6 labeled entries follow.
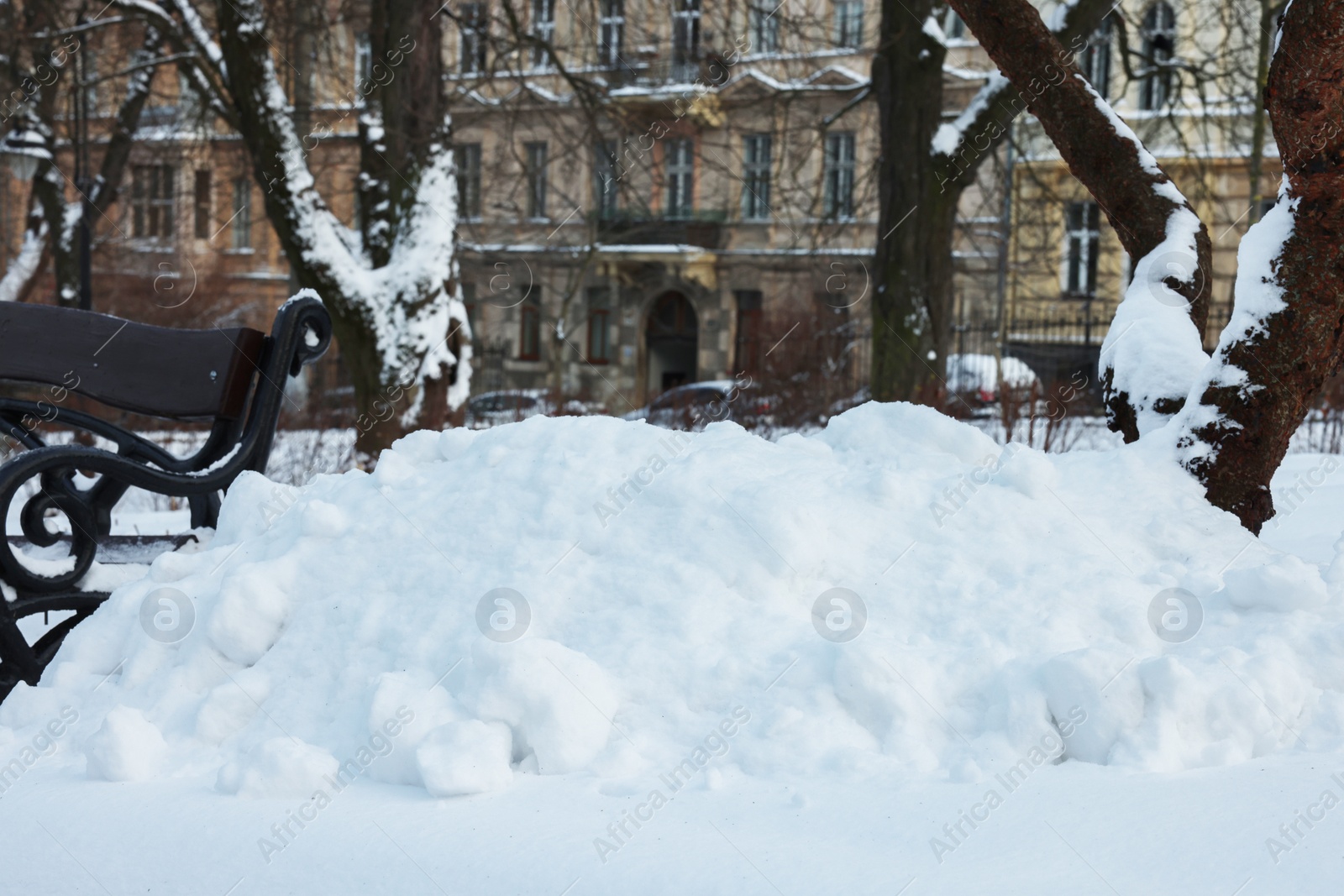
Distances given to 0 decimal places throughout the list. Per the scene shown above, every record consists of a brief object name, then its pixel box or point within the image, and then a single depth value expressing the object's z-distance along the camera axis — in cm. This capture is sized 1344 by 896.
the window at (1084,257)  4872
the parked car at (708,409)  1994
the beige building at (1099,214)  4062
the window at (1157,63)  2550
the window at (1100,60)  2981
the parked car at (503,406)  2244
